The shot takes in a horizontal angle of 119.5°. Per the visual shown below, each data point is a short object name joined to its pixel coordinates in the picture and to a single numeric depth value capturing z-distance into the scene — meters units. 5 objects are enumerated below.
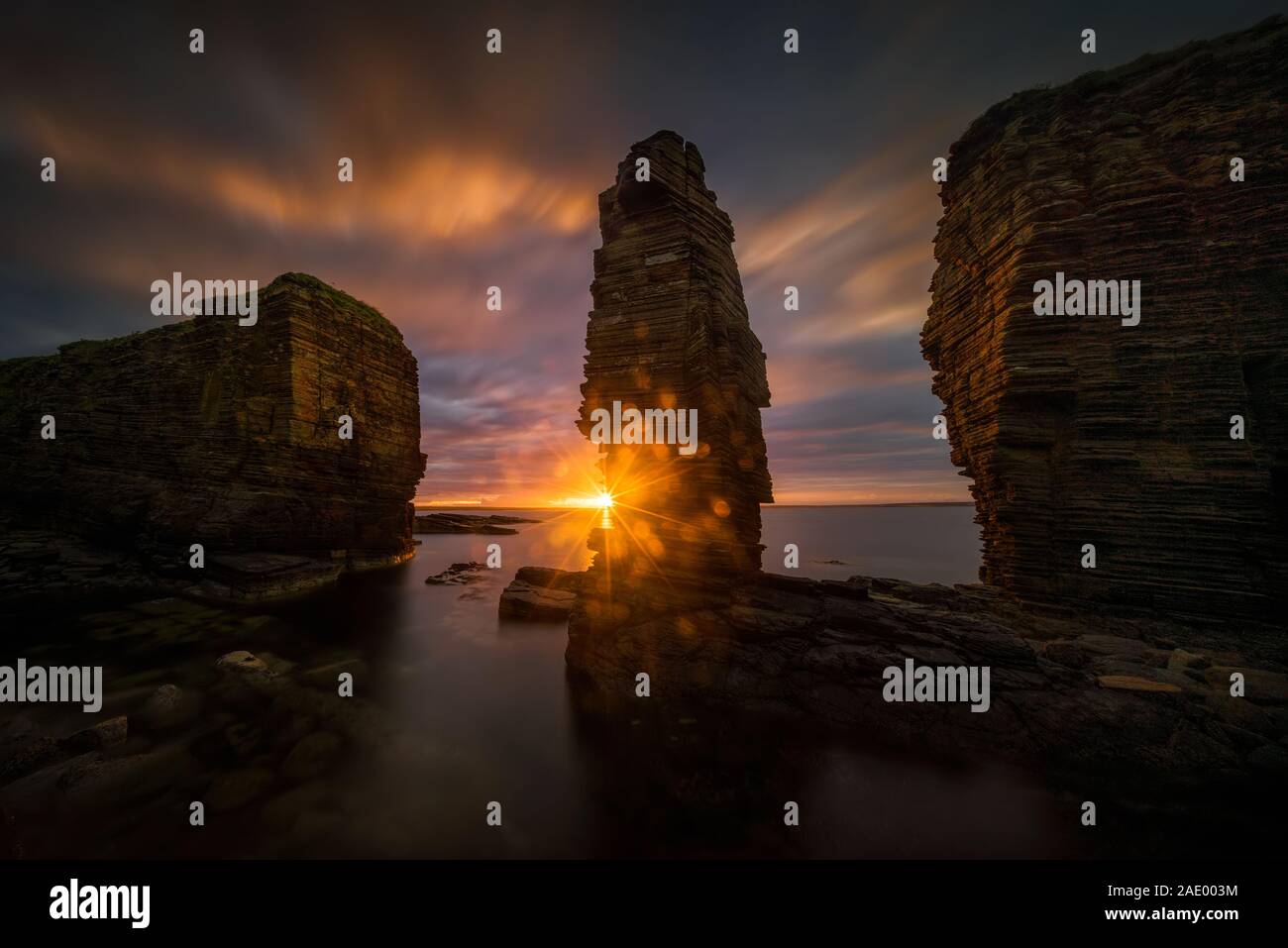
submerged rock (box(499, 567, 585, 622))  21.55
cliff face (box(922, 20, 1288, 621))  11.45
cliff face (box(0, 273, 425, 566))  25.05
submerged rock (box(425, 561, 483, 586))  31.62
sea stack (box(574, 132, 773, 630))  12.54
